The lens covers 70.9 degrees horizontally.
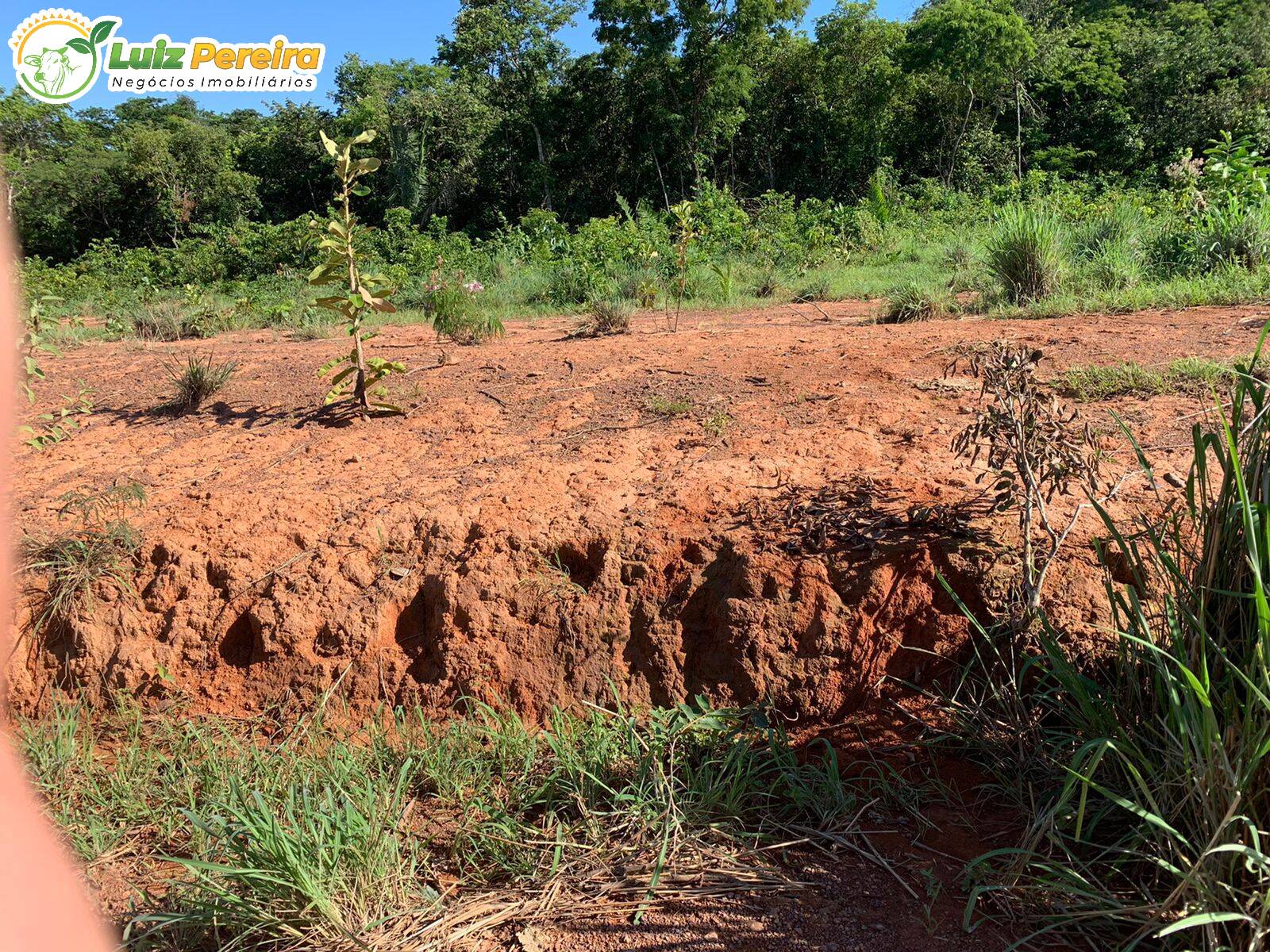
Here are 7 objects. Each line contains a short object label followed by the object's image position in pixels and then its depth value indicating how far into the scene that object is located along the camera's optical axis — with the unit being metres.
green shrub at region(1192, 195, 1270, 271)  5.84
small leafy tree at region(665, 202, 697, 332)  6.51
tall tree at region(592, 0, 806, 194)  20.84
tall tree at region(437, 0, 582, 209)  24.42
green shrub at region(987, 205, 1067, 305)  5.86
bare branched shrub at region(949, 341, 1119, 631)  2.41
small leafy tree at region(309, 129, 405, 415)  4.02
